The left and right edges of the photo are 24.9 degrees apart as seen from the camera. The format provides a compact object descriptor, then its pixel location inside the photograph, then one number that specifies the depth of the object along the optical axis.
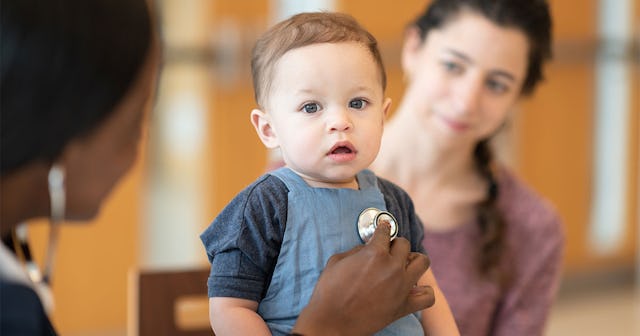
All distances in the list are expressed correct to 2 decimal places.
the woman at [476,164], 1.83
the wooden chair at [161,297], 1.70
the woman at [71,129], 1.18
